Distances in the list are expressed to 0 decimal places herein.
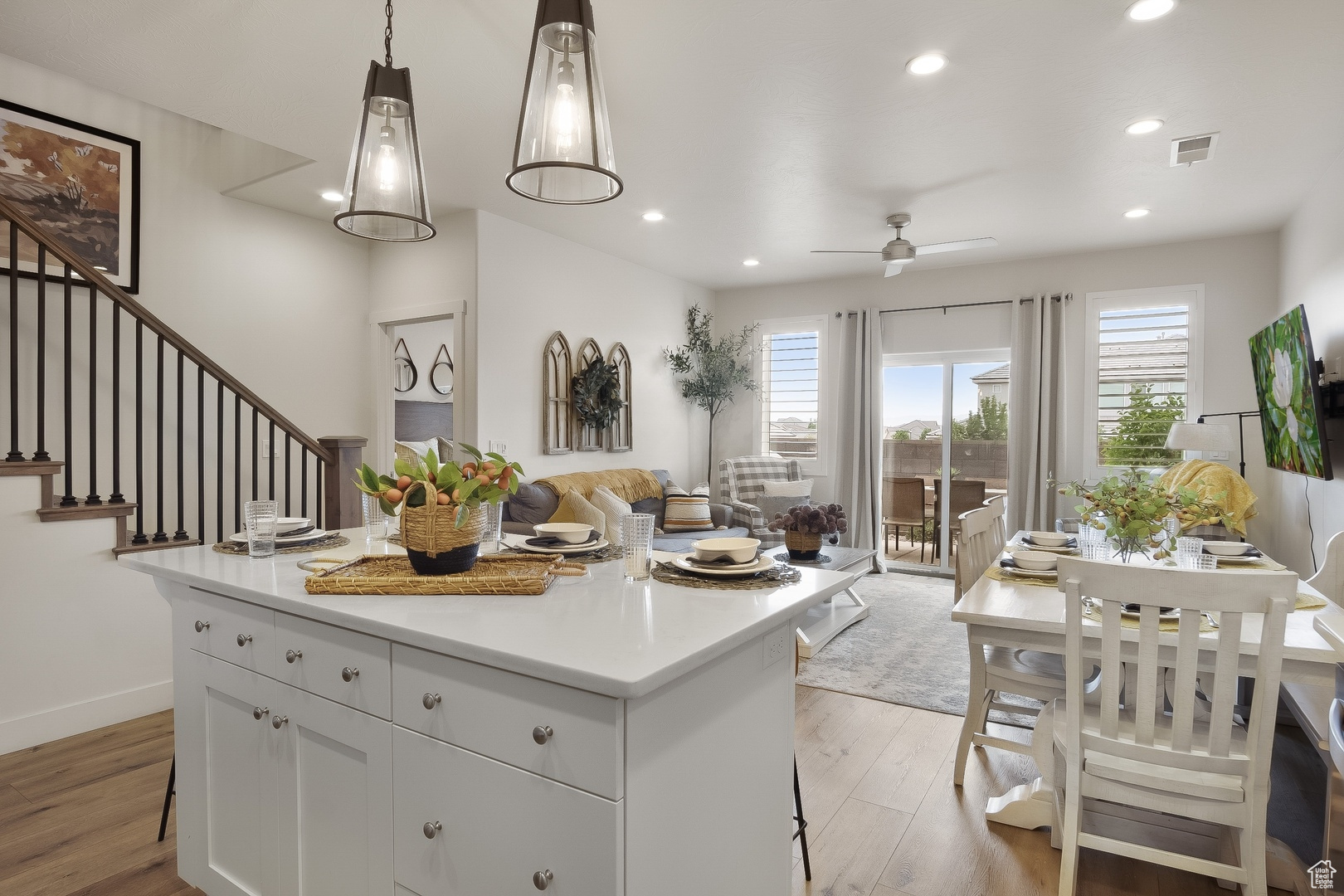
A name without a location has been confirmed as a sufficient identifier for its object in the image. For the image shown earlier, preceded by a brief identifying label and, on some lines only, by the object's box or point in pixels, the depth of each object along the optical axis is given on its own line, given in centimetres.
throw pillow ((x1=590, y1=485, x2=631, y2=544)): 454
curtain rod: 578
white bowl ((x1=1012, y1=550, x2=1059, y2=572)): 269
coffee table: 427
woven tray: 158
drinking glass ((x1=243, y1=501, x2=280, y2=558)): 197
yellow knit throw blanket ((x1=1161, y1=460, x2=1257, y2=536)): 427
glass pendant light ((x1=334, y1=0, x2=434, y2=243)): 163
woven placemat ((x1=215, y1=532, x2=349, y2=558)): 208
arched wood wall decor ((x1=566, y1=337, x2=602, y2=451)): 551
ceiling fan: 460
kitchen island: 114
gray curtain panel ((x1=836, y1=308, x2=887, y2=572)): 655
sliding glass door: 627
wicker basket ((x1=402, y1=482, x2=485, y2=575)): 165
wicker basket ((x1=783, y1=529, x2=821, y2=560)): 432
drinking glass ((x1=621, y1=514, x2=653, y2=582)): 171
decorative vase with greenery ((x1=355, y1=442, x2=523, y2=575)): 165
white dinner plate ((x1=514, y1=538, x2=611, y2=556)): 200
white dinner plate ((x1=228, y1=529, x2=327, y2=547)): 214
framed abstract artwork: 338
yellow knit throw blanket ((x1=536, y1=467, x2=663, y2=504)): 500
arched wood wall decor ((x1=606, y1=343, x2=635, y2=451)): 591
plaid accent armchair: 655
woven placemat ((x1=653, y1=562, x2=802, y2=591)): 164
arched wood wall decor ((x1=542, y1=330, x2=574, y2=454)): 516
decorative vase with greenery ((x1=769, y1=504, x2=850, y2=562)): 427
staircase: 293
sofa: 464
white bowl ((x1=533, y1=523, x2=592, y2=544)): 206
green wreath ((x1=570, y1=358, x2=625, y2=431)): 539
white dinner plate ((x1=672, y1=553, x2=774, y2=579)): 168
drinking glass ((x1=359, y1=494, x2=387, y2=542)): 228
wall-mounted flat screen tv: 332
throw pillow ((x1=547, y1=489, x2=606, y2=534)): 416
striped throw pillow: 567
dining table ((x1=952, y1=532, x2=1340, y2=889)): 178
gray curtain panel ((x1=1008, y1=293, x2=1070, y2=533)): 578
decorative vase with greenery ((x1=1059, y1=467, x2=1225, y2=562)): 243
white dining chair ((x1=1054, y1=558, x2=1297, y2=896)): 163
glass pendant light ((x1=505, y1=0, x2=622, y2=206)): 133
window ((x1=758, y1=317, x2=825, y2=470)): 693
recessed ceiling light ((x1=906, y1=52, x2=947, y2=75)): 272
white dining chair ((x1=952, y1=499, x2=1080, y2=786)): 240
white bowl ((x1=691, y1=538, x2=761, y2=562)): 173
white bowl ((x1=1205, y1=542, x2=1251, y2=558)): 297
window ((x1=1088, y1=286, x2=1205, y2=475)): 539
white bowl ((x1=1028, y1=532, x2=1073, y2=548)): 327
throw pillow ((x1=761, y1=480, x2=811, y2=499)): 639
